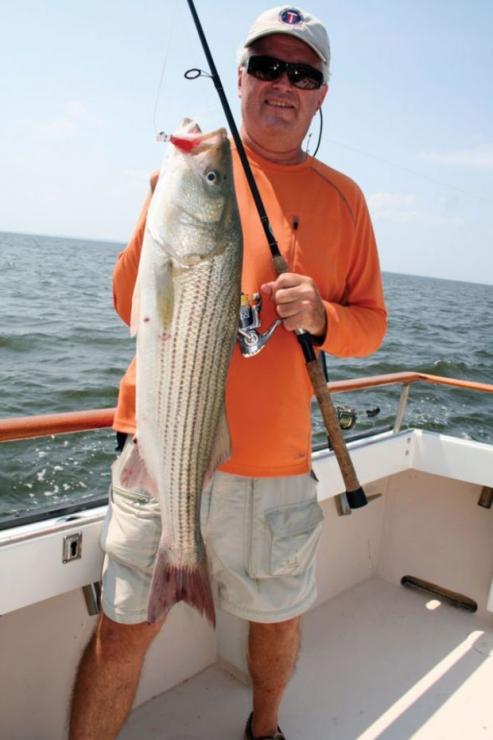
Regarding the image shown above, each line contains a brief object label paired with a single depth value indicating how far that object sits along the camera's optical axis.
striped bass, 2.11
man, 2.58
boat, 2.87
